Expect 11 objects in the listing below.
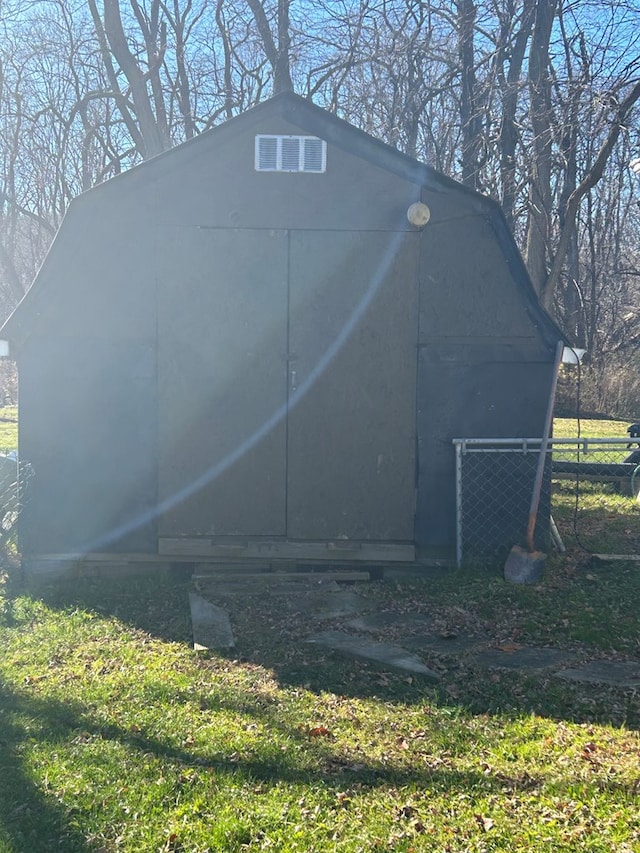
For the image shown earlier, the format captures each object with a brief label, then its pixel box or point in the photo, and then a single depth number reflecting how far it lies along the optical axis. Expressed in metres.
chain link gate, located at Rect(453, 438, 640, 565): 6.74
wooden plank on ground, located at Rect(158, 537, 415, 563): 6.77
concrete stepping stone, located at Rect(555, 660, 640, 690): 4.54
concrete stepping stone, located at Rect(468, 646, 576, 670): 4.82
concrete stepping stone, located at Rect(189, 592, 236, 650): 5.22
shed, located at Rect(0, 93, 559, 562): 6.72
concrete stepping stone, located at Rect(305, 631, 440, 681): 4.79
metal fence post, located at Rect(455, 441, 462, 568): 6.73
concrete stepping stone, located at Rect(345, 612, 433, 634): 5.56
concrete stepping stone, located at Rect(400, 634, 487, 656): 5.09
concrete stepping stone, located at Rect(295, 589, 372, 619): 5.88
